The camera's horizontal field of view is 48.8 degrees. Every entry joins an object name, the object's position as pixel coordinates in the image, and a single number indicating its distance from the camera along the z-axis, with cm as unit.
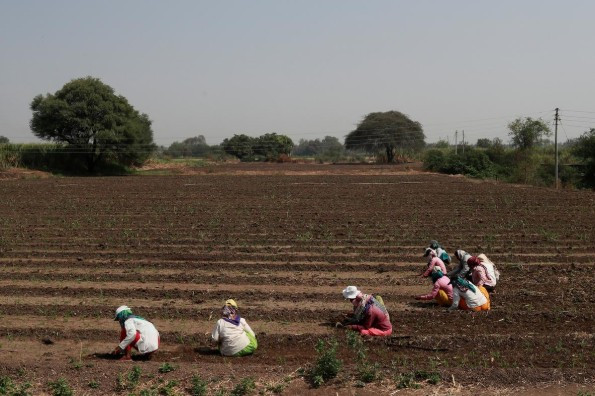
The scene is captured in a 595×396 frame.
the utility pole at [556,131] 4158
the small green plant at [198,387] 720
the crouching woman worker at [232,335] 863
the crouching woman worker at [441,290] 1110
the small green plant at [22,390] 726
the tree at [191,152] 10589
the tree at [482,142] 10088
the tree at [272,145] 9514
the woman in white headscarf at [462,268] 1141
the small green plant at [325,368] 738
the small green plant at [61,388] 723
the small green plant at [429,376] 737
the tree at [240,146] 9381
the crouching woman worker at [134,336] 849
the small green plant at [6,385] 729
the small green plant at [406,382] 727
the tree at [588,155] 4172
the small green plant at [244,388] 719
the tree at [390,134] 7844
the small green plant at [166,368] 781
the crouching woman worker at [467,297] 1059
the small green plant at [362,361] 747
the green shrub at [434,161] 5319
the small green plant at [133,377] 741
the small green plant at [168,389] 726
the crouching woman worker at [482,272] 1129
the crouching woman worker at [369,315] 948
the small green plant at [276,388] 726
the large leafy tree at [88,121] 4844
